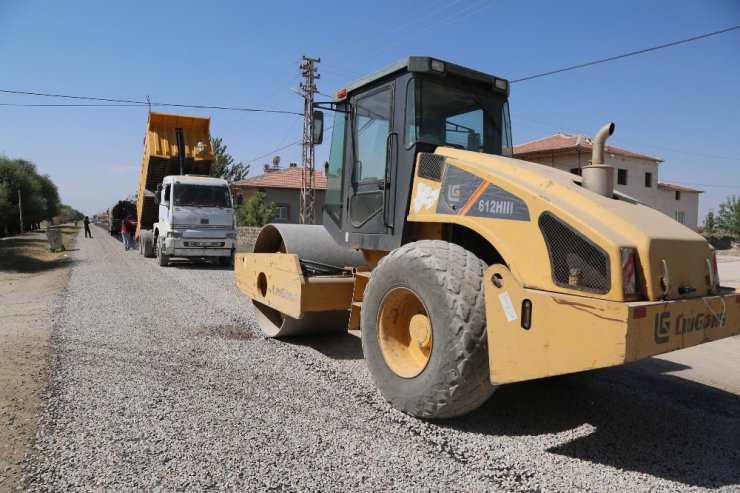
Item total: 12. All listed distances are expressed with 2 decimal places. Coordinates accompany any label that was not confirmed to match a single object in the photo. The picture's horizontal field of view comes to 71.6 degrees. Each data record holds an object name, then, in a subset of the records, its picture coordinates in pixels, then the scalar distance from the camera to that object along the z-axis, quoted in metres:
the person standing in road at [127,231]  20.34
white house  25.55
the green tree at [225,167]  46.76
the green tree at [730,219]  39.94
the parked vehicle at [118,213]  25.69
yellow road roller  2.71
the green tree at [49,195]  54.88
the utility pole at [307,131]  23.80
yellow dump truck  13.65
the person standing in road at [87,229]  32.44
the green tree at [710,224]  44.59
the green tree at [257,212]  30.28
